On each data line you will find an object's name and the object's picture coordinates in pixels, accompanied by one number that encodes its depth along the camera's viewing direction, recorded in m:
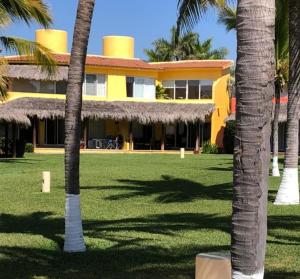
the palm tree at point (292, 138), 13.92
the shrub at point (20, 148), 36.12
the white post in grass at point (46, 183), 17.66
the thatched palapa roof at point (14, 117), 36.56
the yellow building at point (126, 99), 43.47
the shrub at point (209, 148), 45.70
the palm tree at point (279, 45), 16.99
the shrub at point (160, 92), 47.84
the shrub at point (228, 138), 44.94
